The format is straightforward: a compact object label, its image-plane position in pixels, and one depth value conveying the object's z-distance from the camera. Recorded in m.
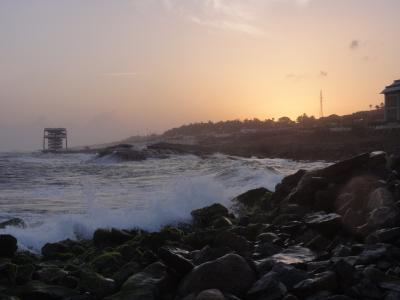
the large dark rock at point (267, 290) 5.24
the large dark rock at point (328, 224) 7.74
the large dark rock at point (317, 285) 5.23
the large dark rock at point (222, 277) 5.55
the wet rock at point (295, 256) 6.30
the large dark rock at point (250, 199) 14.63
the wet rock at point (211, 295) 5.06
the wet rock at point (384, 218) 7.13
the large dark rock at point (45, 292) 6.09
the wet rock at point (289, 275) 5.49
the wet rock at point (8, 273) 6.77
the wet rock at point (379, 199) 8.20
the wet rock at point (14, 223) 11.90
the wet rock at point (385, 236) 6.44
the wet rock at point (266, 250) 7.07
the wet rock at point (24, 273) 6.82
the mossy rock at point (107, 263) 7.54
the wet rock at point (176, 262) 6.06
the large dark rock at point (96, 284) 6.13
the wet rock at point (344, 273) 5.30
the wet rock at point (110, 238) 9.95
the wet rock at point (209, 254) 6.72
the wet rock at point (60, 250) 8.79
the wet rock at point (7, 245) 8.23
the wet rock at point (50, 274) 6.76
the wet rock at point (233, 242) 7.54
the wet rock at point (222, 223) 10.70
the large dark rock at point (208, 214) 12.27
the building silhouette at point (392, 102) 57.50
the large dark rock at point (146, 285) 5.72
